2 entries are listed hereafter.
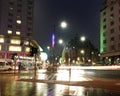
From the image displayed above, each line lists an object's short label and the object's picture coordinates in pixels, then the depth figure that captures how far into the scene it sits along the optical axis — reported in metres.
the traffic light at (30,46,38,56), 12.92
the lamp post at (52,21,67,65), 14.51
